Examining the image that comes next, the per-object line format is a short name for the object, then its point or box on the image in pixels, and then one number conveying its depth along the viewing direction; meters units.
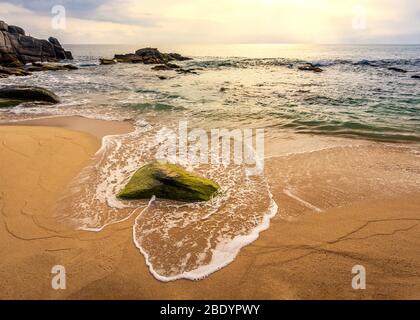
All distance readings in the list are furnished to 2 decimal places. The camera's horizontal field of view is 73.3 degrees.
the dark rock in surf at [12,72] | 29.86
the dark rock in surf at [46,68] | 35.50
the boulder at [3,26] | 42.72
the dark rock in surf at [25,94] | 15.45
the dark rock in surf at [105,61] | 51.54
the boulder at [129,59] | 58.41
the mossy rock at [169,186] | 5.39
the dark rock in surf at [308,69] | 36.92
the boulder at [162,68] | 41.59
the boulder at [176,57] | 64.69
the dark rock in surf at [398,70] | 33.18
